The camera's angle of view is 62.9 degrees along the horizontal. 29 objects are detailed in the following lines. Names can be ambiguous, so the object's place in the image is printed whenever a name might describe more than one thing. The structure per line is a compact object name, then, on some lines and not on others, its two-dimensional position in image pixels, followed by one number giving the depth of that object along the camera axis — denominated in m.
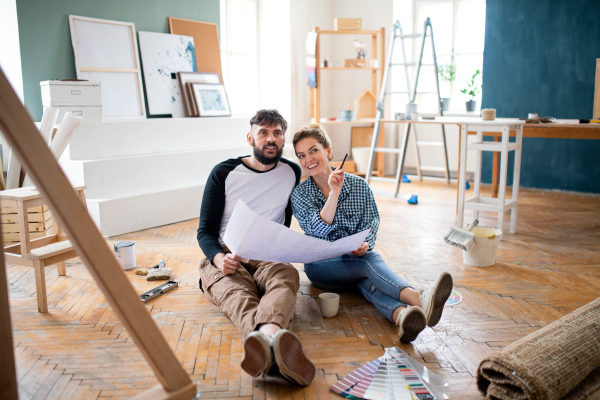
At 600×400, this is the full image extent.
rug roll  1.48
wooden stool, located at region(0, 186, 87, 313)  2.29
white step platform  3.83
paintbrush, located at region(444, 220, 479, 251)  2.91
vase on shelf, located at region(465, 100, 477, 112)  5.58
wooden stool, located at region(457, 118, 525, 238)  3.54
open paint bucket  2.96
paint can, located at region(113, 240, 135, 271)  2.99
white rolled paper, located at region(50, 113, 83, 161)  2.59
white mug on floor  2.24
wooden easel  1.11
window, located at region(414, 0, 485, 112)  6.32
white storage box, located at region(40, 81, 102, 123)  3.78
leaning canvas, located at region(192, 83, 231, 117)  5.32
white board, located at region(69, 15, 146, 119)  4.44
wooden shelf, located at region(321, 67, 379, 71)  6.01
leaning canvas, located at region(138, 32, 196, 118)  4.99
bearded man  1.81
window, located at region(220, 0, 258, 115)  6.46
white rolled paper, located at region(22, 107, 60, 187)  2.91
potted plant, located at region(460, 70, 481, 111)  6.03
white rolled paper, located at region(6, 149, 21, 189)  3.40
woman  2.13
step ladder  5.10
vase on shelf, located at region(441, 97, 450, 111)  5.82
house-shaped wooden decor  6.32
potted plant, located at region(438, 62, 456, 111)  6.39
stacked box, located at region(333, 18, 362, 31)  5.93
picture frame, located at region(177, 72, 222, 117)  5.27
